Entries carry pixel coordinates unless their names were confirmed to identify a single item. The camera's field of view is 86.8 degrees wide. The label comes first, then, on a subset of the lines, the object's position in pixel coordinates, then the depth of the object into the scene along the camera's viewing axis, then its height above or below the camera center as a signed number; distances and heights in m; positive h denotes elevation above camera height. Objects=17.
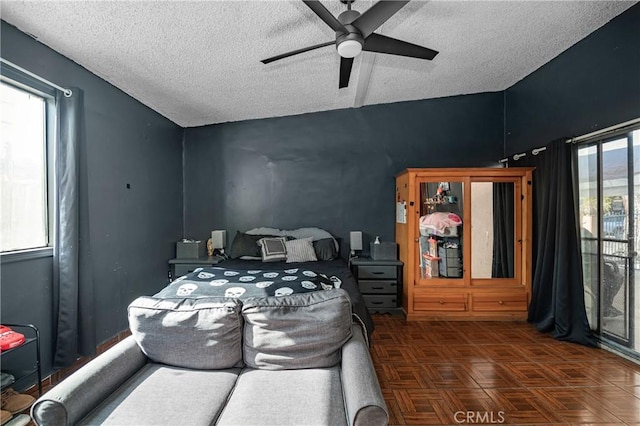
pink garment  3.82 -0.10
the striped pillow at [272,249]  3.97 -0.45
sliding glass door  2.79 -0.19
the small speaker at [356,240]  4.40 -0.37
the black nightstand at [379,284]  3.98 -0.86
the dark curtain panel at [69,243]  2.45 -0.22
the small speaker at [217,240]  4.48 -0.37
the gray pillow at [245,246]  4.16 -0.42
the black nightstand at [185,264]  4.10 -0.63
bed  2.49 -0.56
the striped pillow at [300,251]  4.03 -0.48
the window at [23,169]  2.25 +0.31
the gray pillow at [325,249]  4.16 -0.46
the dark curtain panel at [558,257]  3.14 -0.46
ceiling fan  1.78 +1.06
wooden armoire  3.78 -0.36
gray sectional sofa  1.35 -0.73
